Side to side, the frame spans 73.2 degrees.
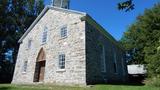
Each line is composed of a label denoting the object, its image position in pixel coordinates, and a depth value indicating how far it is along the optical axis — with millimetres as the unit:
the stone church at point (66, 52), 9028
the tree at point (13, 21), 19523
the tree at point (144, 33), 15071
